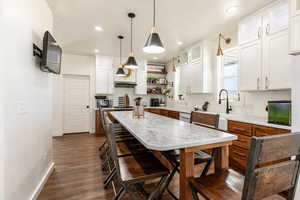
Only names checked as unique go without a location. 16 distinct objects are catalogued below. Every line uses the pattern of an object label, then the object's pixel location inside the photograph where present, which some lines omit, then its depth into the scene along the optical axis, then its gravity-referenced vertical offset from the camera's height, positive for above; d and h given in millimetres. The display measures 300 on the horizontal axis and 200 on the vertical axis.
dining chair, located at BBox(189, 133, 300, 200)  747 -393
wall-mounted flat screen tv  1853 +579
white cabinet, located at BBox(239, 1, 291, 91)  2146 +726
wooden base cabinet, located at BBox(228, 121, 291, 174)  2129 -610
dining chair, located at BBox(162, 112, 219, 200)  1511 -590
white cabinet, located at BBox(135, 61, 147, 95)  5692 +729
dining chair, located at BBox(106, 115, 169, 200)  1186 -632
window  3377 +649
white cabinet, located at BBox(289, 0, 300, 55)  1573 +790
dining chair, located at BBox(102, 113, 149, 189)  1732 -619
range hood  5480 +552
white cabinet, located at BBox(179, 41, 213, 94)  3773 +794
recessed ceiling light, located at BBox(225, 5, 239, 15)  2410 +1495
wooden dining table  1076 -313
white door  5172 -202
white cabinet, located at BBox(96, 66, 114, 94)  5221 +657
